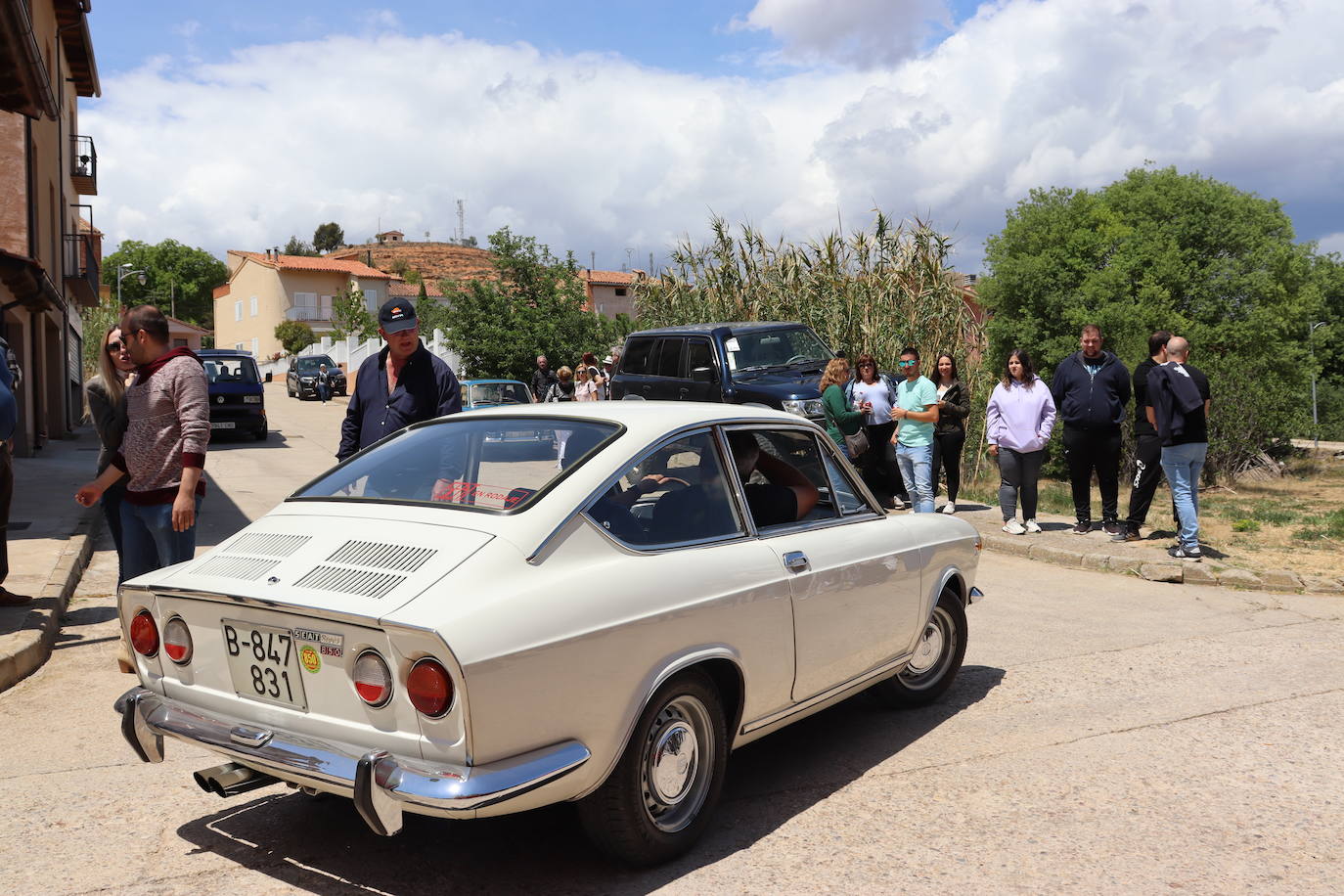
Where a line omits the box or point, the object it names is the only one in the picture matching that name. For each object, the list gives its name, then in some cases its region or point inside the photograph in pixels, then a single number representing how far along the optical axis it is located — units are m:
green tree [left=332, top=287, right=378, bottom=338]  71.88
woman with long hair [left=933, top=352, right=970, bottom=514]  12.08
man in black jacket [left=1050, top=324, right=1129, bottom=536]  10.83
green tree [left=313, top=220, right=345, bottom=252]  128.38
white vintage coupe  3.12
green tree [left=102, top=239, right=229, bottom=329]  105.94
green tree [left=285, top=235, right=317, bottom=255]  125.50
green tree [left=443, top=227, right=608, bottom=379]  33.25
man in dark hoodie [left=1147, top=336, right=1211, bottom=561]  9.52
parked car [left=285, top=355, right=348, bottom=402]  44.62
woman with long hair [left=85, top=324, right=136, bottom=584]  5.76
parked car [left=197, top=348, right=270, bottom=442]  23.33
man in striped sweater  5.37
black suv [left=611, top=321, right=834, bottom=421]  13.37
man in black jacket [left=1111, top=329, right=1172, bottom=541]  10.40
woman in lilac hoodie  11.06
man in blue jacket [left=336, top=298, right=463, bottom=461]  5.93
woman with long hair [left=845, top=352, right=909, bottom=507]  12.33
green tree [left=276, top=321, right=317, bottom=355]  79.38
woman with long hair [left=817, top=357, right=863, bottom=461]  11.28
